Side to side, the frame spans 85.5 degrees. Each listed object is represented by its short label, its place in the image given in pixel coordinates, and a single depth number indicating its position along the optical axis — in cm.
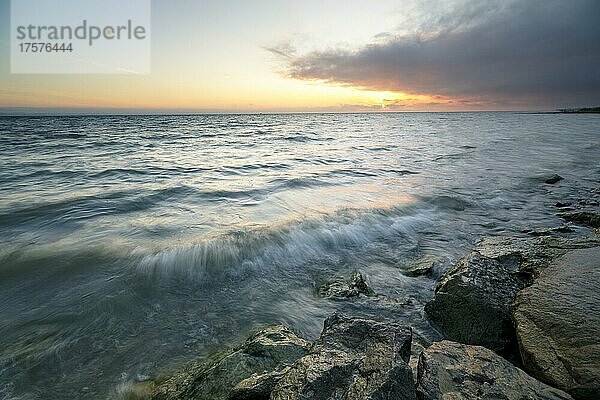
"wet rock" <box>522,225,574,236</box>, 686
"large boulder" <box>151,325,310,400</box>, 271
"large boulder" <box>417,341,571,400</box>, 214
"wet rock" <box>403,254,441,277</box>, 554
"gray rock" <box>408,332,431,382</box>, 274
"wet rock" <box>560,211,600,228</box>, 732
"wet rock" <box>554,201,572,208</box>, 898
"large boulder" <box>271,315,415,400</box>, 192
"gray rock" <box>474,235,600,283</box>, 437
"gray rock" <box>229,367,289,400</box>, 228
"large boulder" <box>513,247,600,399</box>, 234
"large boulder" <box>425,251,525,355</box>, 336
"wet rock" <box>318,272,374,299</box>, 494
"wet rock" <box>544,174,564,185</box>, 1215
